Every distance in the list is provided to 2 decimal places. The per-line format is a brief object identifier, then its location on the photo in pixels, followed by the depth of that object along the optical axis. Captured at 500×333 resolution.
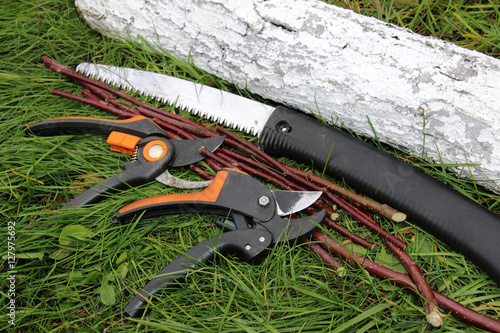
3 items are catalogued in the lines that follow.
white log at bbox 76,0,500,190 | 0.53
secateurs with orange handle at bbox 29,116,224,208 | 0.55
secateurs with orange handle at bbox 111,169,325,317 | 0.50
